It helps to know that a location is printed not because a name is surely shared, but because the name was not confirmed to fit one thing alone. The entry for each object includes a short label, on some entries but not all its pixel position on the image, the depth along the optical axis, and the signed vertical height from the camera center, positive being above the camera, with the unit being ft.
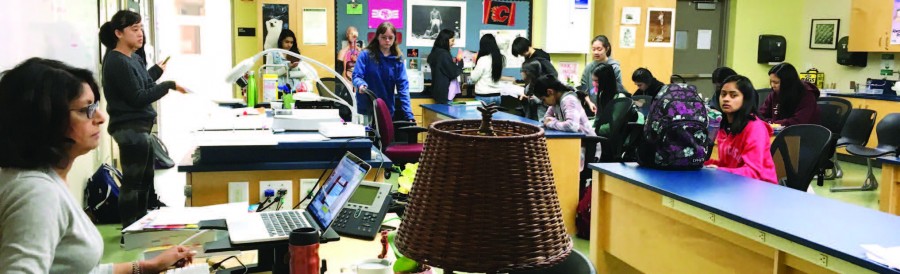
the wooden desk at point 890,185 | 13.41 -2.23
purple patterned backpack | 11.11 -1.08
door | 30.81 +0.64
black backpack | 15.90 -3.27
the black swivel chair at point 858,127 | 21.35 -1.92
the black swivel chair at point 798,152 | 12.52 -1.59
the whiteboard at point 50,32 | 10.80 +0.18
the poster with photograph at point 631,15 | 28.35 +1.44
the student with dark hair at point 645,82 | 23.27 -0.84
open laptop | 7.01 -1.70
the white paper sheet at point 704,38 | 31.12 +0.70
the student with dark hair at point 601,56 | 23.38 -0.08
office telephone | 8.39 -1.83
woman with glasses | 5.12 -0.87
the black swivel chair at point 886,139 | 19.22 -2.02
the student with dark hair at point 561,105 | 16.14 -1.13
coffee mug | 6.45 -1.85
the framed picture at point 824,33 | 29.53 +0.99
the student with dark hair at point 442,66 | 25.13 -0.52
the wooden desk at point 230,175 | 10.23 -1.75
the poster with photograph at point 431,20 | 27.40 +1.09
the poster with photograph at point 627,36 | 28.50 +0.67
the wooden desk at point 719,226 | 7.63 -1.91
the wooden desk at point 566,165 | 15.81 -2.35
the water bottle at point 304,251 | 6.05 -1.61
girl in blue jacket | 18.74 -0.58
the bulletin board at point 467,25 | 26.43 +0.91
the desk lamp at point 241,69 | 10.56 -0.32
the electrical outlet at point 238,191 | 10.37 -1.97
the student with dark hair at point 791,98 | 20.58 -1.11
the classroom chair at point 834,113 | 21.54 -1.56
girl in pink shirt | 11.75 -1.25
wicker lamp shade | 4.04 -0.83
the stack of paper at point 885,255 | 6.66 -1.73
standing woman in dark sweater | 13.66 -1.00
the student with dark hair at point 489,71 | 25.63 -0.66
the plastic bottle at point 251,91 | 19.39 -1.15
